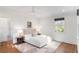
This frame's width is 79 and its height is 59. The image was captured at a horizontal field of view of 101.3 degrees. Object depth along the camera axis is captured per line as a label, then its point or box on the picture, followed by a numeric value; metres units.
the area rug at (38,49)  3.01
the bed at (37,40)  3.01
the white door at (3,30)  2.97
